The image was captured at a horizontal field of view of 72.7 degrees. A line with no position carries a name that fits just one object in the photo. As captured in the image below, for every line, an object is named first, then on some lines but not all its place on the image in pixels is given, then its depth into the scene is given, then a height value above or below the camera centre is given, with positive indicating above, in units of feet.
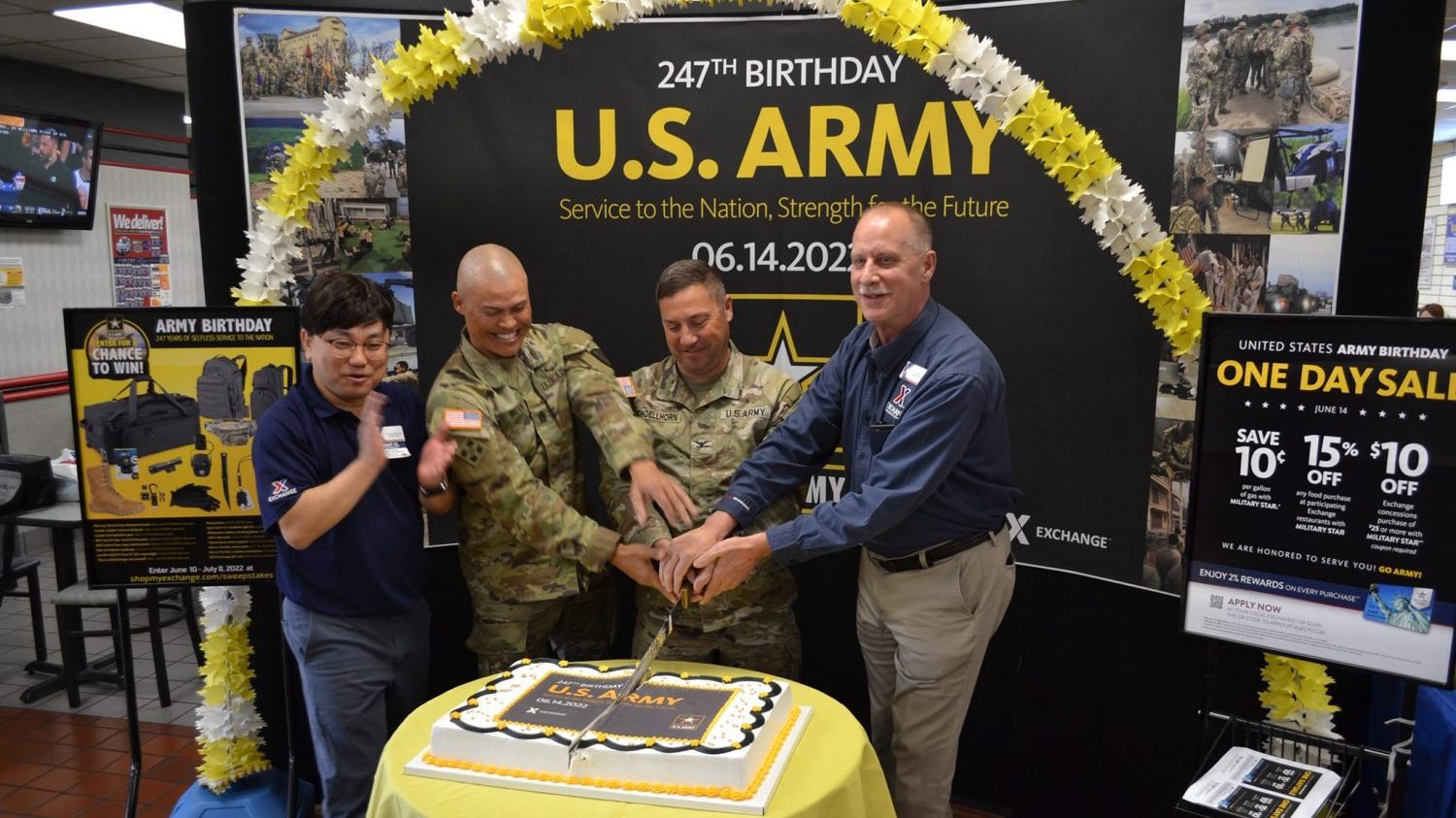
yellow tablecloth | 5.65 -3.00
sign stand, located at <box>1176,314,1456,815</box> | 6.92 -1.60
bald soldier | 8.50 -1.57
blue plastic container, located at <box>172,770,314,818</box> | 10.09 -5.31
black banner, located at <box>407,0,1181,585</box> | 9.87 +0.89
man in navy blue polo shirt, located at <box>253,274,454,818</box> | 7.72 -1.89
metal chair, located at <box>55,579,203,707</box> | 13.96 -5.25
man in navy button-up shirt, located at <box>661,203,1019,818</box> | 7.86 -1.92
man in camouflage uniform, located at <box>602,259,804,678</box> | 8.98 -1.63
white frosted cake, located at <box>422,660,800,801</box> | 5.77 -2.78
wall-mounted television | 24.44 +2.86
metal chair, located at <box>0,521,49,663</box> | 15.34 -4.62
